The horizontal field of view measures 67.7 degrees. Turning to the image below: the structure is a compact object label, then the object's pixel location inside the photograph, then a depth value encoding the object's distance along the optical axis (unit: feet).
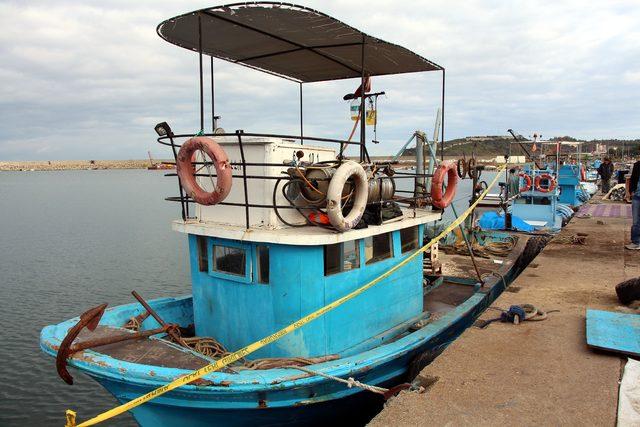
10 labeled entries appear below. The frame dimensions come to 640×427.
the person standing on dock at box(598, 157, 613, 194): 99.32
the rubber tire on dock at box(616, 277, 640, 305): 21.93
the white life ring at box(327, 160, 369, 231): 16.81
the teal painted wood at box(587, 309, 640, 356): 16.81
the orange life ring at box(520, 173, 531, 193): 64.03
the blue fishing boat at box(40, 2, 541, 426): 16.46
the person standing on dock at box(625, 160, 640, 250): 33.78
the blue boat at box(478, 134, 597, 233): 56.70
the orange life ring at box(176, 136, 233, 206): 16.76
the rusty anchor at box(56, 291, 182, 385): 16.11
